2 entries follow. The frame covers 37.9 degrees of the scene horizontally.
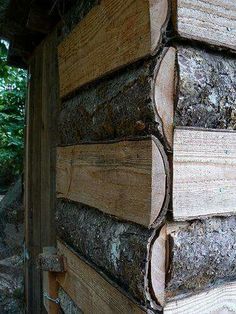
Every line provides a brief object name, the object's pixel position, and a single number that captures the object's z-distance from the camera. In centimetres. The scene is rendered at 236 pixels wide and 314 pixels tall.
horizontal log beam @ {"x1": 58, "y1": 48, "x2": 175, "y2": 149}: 97
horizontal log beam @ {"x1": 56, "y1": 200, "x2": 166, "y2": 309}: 99
